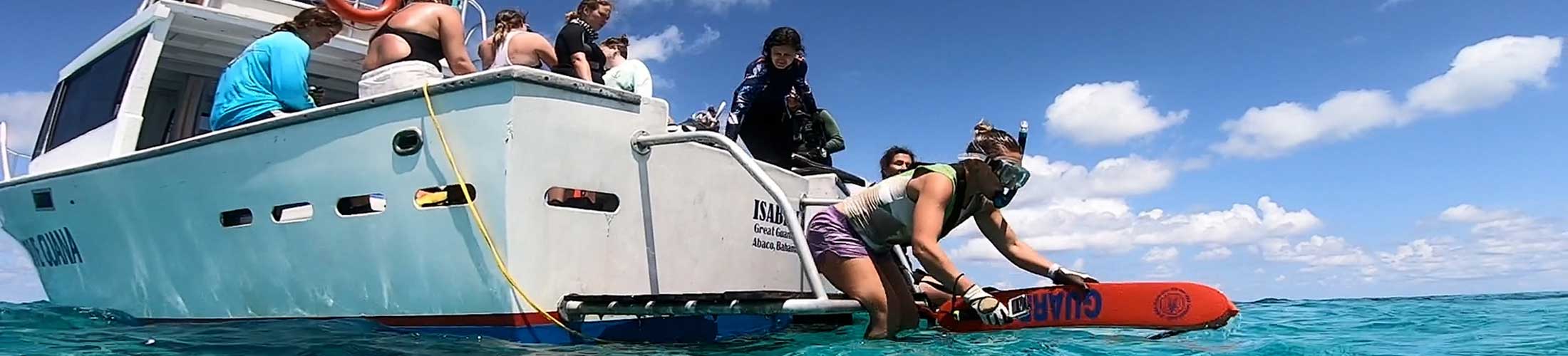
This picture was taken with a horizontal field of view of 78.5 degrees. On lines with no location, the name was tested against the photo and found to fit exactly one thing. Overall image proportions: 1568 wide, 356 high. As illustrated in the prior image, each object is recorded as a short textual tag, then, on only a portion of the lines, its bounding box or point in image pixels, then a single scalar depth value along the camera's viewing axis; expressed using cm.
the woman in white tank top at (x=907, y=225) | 404
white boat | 411
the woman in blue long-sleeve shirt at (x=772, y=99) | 595
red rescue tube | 432
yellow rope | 406
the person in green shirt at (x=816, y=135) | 681
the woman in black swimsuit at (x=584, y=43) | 570
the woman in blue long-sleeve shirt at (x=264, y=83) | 489
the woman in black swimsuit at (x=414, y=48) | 457
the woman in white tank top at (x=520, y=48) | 550
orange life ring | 734
